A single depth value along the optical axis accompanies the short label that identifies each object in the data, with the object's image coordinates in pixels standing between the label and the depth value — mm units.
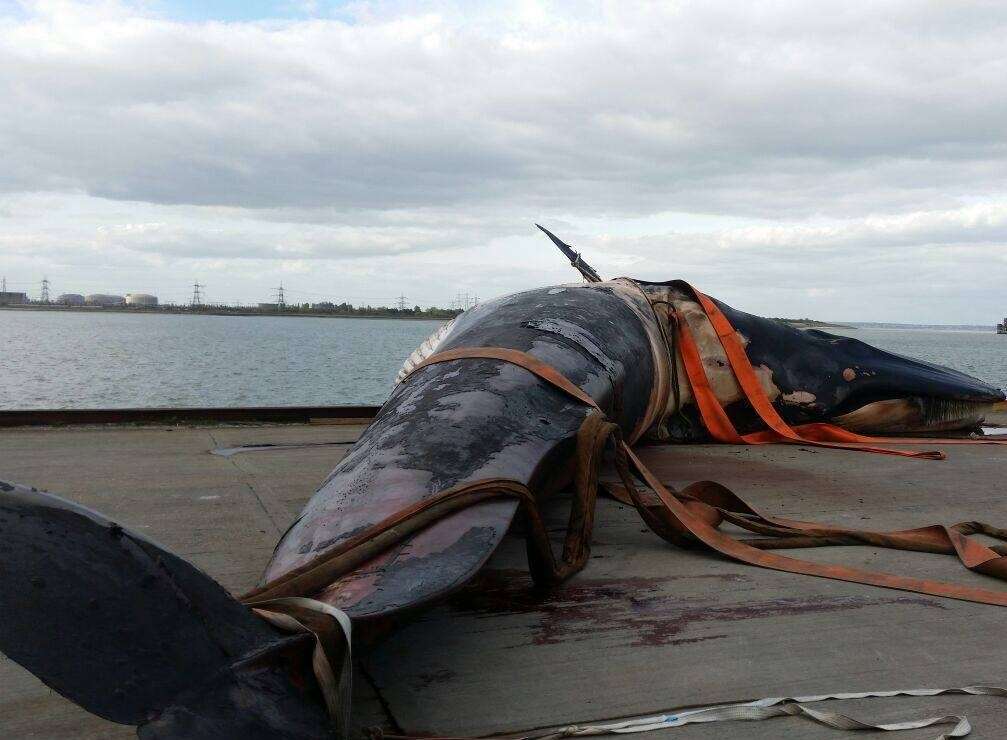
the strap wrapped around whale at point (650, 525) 2340
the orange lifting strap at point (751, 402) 6375
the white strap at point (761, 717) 2121
